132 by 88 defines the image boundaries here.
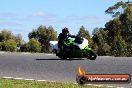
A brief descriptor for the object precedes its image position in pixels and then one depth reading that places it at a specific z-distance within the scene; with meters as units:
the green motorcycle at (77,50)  21.66
